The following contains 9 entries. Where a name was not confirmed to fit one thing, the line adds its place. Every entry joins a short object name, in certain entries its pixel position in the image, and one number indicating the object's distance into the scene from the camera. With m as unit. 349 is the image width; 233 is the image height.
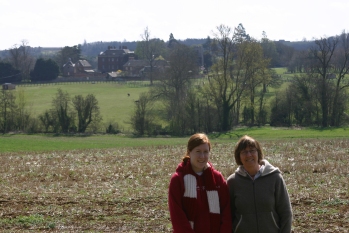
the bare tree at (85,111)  55.94
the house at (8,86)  87.74
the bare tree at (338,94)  54.09
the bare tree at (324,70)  54.59
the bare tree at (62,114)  56.22
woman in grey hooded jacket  5.83
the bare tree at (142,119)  53.50
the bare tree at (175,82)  62.26
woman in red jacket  5.80
